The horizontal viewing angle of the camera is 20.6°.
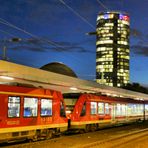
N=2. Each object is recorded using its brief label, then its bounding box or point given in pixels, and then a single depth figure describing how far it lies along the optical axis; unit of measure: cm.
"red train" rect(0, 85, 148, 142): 1895
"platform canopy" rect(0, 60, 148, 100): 2749
